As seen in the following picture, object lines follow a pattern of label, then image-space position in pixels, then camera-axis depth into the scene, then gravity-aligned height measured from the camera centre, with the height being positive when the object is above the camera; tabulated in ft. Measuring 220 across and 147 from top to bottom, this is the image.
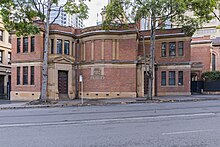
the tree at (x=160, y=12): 73.30 +20.88
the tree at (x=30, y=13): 69.67 +19.23
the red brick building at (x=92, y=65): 93.97 +5.68
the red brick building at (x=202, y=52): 140.56 +16.19
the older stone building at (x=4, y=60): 129.29 +10.08
